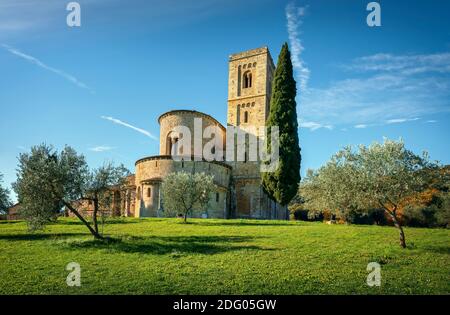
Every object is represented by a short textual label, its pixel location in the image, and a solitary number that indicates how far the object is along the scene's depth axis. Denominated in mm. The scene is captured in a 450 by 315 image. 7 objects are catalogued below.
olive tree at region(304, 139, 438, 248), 17672
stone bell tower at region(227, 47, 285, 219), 45844
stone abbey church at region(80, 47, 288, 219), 39344
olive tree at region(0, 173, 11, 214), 29812
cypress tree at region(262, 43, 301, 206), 35969
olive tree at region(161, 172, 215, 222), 29797
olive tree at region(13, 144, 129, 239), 18625
